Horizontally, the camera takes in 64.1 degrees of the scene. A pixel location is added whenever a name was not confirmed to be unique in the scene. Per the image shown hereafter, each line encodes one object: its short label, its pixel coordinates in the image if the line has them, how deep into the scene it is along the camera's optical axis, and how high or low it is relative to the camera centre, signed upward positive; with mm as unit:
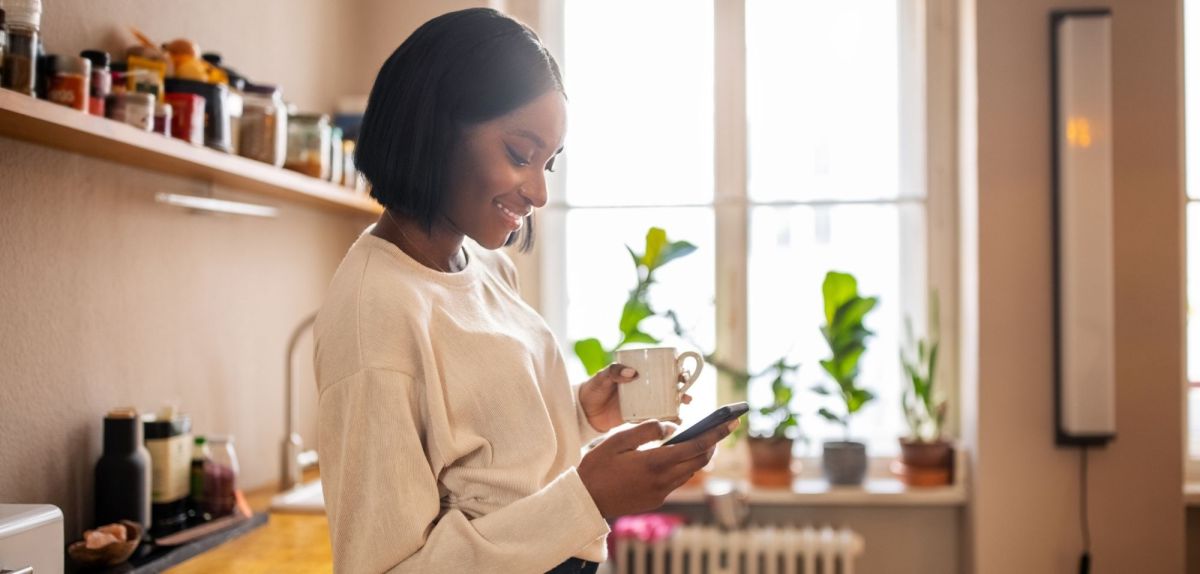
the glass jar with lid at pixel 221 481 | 1887 -350
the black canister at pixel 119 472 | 1640 -289
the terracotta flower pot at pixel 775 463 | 2738 -458
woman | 886 -59
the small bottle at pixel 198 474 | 1878 -334
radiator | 2602 -679
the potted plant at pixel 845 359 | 2697 -160
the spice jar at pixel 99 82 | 1462 +344
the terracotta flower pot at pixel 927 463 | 2701 -454
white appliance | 1146 -290
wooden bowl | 1469 -386
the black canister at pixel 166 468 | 1760 -304
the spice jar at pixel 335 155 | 2295 +359
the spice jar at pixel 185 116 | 1671 +330
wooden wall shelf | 1319 +259
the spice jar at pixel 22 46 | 1316 +361
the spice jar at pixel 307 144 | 2133 +358
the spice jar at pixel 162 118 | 1606 +312
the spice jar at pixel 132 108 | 1520 +313
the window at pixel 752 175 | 2977 +406
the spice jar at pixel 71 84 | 1389 +321
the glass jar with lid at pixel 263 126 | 1943 +364
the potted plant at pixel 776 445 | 2738 -409
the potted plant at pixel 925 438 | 2703 -389
